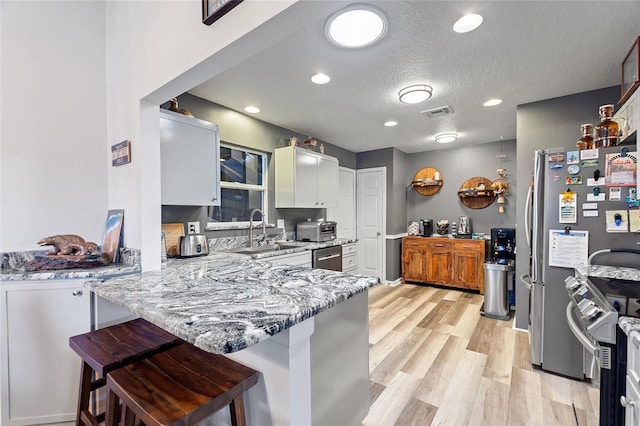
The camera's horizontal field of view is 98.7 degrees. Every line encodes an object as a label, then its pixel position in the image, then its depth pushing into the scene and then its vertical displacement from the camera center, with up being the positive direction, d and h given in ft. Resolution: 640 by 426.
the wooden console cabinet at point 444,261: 13.64 -2.74
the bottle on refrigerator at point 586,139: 6.87 +1.75
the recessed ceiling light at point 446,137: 13.18 +3.56
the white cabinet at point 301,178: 11.02 +1.39
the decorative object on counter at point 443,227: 15.89 -1.01
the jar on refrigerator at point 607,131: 6.41 +1.83
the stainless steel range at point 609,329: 3.82 -1.73
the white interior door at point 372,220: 15.81 -0.57
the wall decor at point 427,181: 16.35 +1.71
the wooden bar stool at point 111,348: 3.57 -1.87
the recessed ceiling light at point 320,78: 7.43 +3.66
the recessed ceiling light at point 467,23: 5.21 +3.65
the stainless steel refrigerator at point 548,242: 6.32 -0.81
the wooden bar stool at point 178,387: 2.68 -1.91
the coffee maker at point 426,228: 15.98 -1.06
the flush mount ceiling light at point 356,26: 5.11 +3.67
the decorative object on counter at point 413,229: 16.28 -1.13
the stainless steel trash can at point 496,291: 10.73 -3.21
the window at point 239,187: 9.73 +0.90
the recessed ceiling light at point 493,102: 9.08 +3.61
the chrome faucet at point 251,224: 9.94 -0.48
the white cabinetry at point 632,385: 3.29 -2.21
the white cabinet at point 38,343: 4.76 -2.30
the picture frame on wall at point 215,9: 3.57 +2.73
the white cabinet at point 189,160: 7.06 +1.41
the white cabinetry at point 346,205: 15.96 +0.32
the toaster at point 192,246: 7.45 -0.93
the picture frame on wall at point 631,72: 5.63 +2.98
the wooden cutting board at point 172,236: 7.69 -0.69
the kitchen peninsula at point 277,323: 2.75 -1.17
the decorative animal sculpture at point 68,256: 5.28 -0.86
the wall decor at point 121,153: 5.71 +1.27
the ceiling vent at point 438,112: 9.80 +3.61
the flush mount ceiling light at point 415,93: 8.14 +3.54
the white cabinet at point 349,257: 12.03 -2.12
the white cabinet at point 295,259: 8.66 -1.58
